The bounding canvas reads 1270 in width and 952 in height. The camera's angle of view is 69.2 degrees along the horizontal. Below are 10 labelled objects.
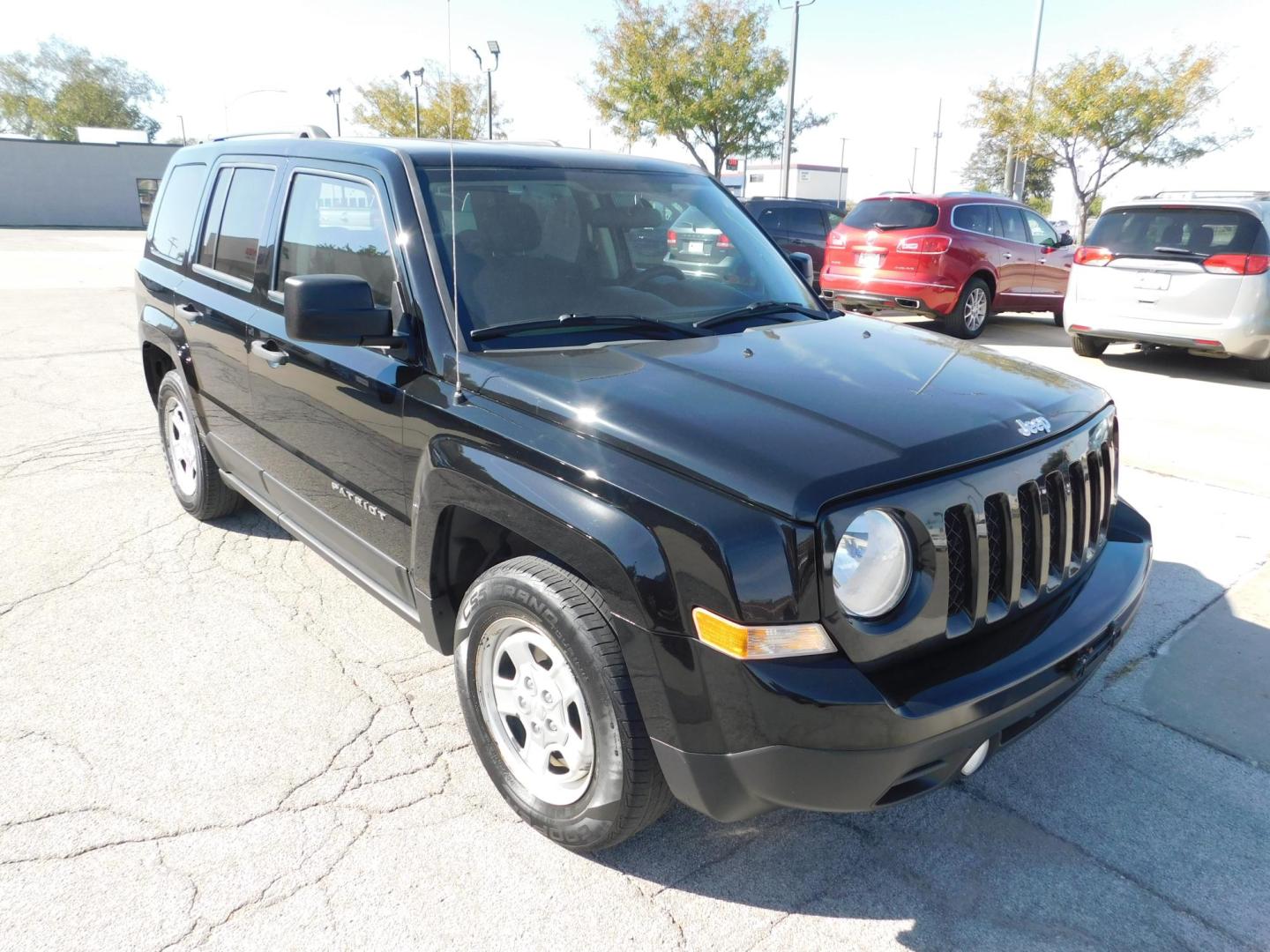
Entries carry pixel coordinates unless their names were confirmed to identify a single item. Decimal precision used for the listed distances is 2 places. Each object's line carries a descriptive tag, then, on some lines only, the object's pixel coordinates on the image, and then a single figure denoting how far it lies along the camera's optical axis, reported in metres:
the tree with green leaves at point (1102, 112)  24.34
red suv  11.12
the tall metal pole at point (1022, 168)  20.27
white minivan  8.51
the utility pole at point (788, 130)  21.31
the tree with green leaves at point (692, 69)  27.92
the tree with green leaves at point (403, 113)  36.66
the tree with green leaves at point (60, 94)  69.56
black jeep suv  2.01
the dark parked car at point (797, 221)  14.62
